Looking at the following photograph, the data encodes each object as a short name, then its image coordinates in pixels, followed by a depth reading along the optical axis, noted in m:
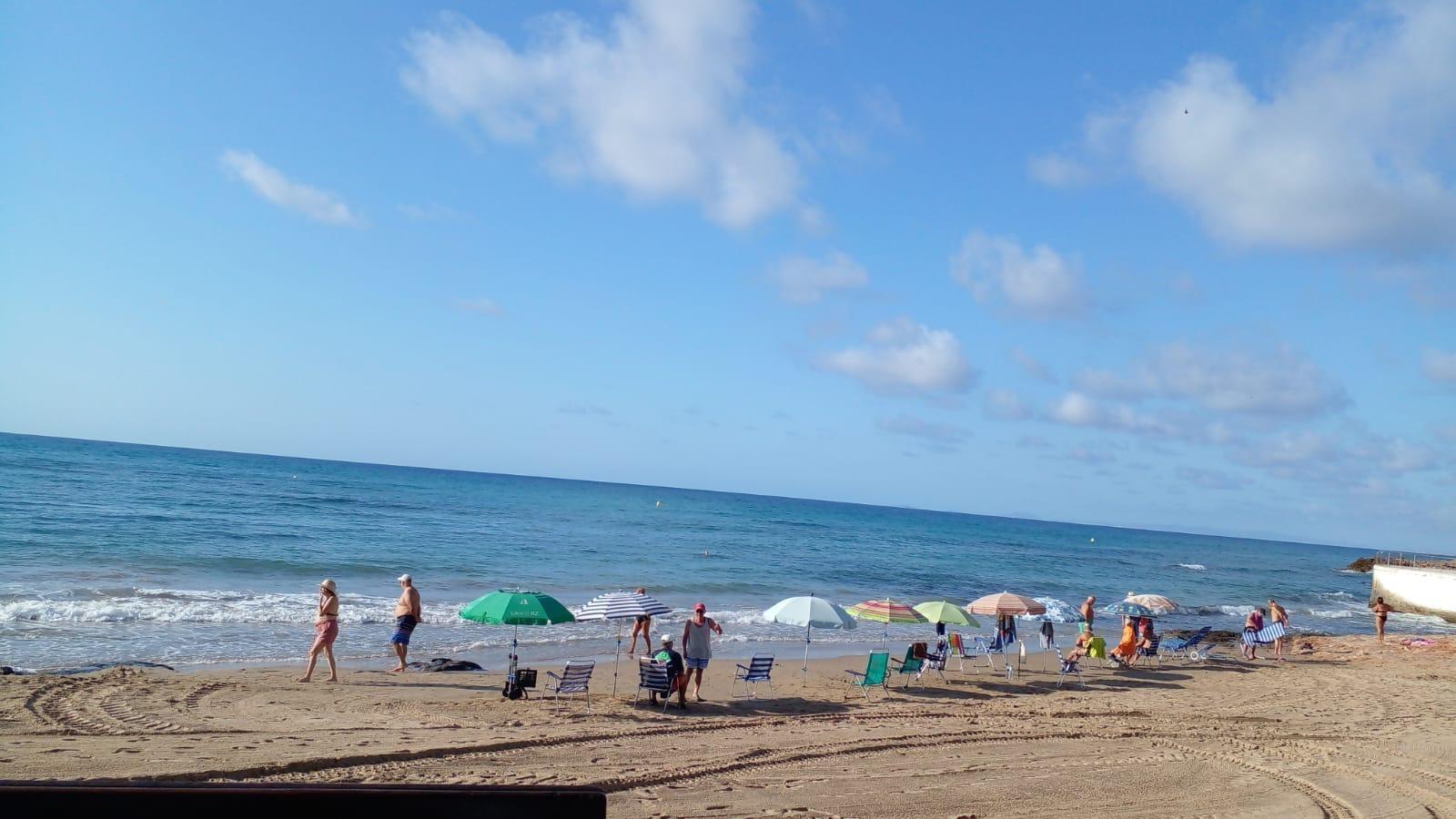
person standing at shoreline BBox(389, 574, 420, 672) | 13.59
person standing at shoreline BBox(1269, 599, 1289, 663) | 20.11
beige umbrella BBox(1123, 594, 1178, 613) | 19.62
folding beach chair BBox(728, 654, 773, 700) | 12.84
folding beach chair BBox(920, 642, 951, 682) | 14.73
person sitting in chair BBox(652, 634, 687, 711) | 11.70
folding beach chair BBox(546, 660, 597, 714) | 11.28
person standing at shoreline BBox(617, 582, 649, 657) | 16.06
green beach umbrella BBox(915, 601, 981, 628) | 14.99
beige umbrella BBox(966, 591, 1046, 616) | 15.98
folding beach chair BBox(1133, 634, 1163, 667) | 18.06
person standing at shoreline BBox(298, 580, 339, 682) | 12.49
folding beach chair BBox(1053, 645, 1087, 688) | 15.50
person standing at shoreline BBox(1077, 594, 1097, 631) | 18.42
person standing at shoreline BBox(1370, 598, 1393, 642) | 24.00
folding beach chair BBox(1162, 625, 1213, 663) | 18.91
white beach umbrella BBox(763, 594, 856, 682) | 13.73
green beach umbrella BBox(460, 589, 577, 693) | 11.83
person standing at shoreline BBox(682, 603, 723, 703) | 12.43
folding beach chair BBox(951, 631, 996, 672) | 15.84
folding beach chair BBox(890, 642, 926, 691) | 14.02
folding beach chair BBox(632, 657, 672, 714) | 11.59
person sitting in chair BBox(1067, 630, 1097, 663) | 15.53
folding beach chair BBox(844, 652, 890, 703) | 13.44
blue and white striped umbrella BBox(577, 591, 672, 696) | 12.59
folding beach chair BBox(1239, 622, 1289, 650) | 19.55
